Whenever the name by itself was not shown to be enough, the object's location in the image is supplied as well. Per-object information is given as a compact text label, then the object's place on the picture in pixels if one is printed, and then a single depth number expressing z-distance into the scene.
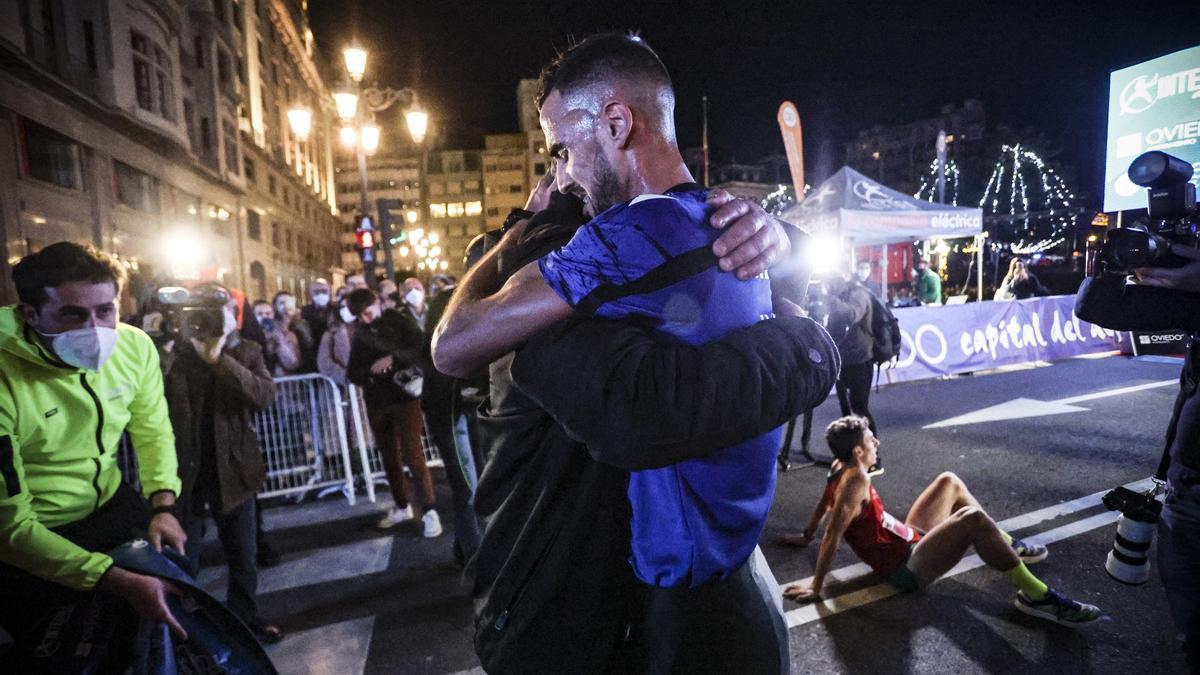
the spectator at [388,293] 9.79
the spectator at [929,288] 13.38
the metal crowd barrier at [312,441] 6.34
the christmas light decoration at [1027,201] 32.81
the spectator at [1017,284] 12.89
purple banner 10.70
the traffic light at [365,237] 11.91
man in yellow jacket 2.07
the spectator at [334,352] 7.63
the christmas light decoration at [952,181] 36.05
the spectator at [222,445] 3.68
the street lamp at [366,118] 11.08
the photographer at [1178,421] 2.12
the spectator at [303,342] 8.59
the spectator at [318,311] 9.33
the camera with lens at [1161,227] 2.26
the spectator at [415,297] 7.45
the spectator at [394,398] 5.25
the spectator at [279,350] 7.75
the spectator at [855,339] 6.41
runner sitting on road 3.37
